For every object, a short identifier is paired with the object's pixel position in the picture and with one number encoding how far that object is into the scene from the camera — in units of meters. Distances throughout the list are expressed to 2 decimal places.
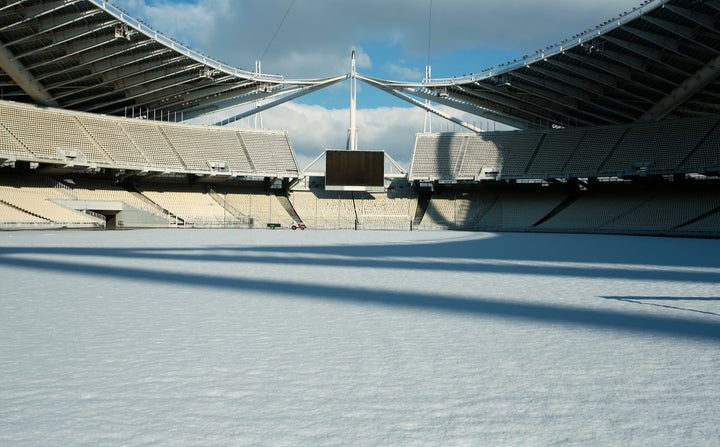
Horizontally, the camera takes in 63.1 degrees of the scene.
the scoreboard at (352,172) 57.19
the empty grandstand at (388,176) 39.75
